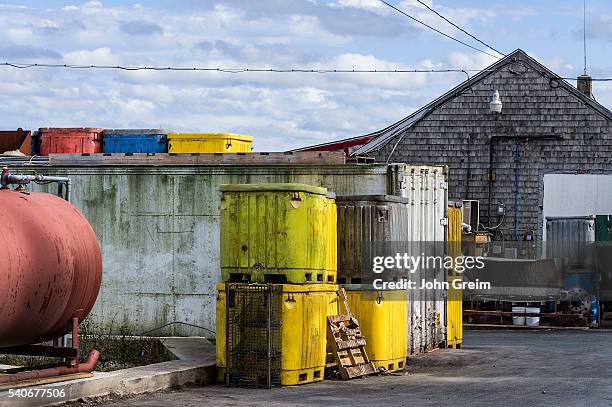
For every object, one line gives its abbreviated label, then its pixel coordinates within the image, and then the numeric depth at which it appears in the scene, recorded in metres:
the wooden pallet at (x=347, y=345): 15.48
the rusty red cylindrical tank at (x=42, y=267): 12.32
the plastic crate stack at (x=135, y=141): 23.92
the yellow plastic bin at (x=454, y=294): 20.81
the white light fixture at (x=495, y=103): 35.41
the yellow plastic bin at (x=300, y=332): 14.65
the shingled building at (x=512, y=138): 35.88
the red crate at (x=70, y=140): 24.78
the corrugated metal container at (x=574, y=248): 30.31
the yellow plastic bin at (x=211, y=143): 23.84
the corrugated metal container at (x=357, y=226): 16.41
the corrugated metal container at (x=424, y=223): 18.69
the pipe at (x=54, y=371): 12.62
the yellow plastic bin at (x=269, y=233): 14.84
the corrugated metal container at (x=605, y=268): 29.97
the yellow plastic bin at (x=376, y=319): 16.30
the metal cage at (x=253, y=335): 14.61
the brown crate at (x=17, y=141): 26.17
